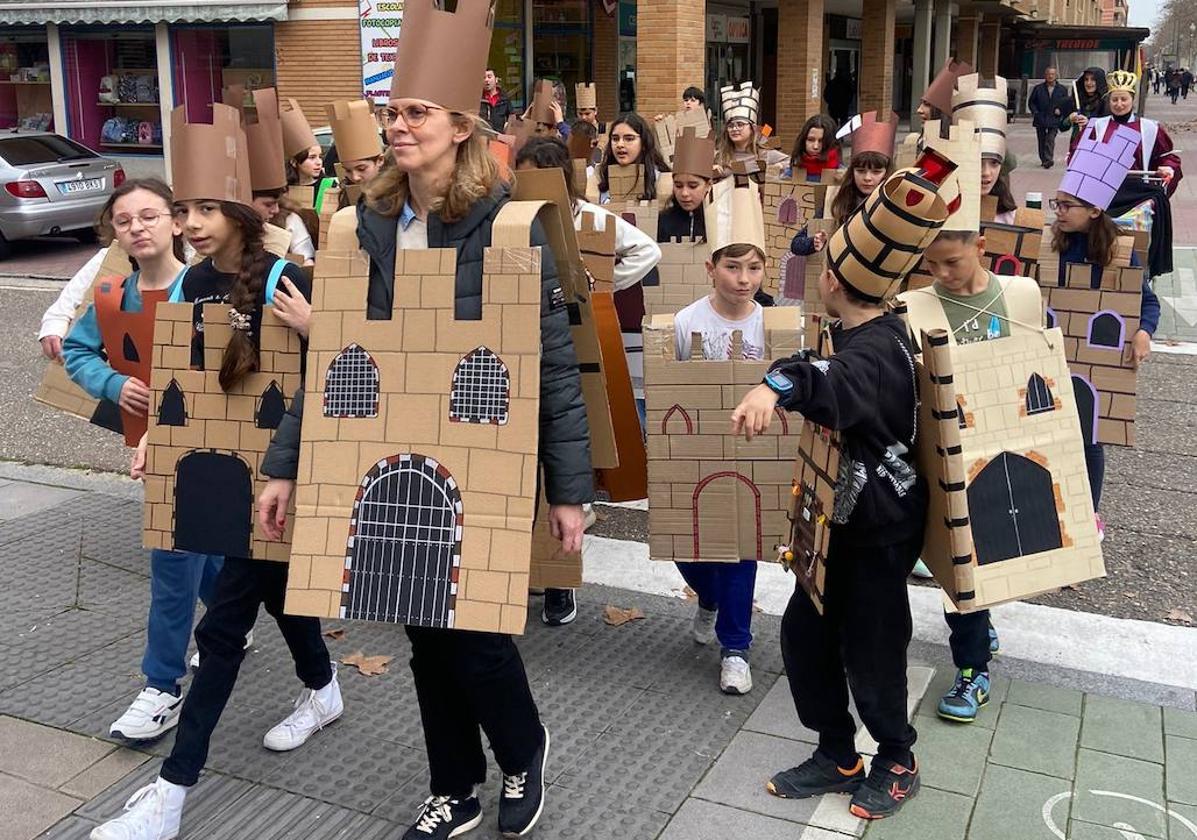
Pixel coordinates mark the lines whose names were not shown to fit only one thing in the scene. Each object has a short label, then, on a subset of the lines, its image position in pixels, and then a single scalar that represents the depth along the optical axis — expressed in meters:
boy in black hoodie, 2.95
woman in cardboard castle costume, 2.93
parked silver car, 15.42
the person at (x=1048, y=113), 25.62
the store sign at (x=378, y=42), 19.00
